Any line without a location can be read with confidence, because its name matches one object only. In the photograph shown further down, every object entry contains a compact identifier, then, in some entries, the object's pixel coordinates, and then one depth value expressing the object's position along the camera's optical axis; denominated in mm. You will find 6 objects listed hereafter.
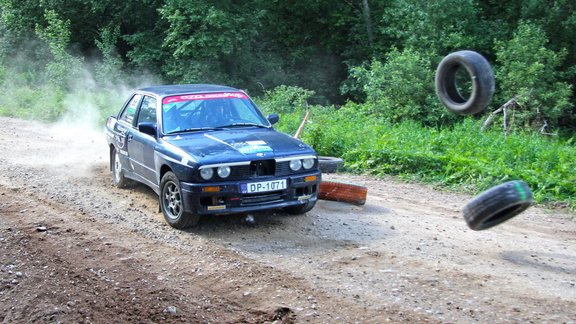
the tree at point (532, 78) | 18781
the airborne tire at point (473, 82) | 8422
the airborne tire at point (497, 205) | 7336
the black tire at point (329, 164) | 12055
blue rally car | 8008
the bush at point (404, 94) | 19406
